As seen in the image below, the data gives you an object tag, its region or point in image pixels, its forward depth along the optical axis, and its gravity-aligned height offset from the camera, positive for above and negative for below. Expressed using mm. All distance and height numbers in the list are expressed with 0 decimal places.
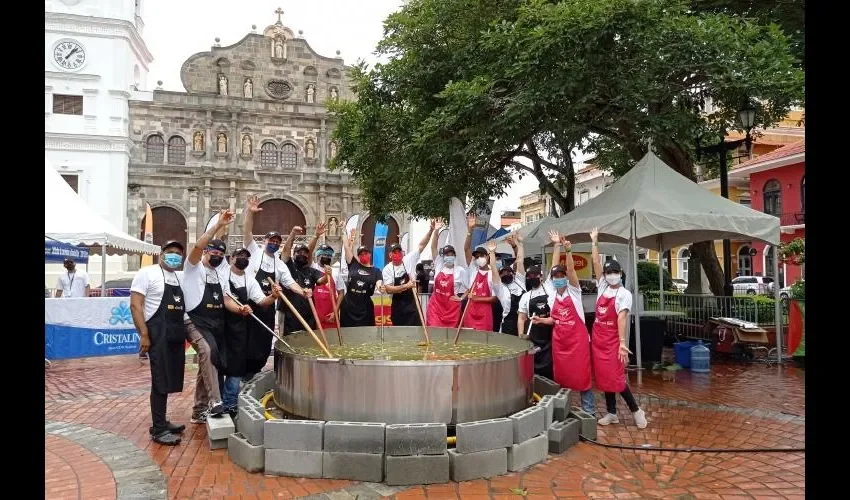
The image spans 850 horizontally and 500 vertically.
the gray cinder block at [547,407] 5090 -1311
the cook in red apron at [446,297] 8523 -460
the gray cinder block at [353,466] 4363 -1567
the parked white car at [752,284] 25469 -841
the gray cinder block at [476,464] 4418 -1586
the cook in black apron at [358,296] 8328 -429
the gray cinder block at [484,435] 4457 -1365
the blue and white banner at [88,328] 10703 -1192
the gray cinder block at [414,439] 4387 -1357
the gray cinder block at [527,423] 4688 -1347
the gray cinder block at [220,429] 5164 -1505
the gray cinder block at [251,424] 4605 -1327
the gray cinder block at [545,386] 5920 -1305
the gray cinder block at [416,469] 4312 -1578
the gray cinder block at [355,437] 4395 -1344
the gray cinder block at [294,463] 4426 -1568
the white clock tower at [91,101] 30328 +9268
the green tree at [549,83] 8656 +3274
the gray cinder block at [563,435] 5051 -1554
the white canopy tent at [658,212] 8328 +870
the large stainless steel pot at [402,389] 4648 -1051
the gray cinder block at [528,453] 4613 -1587
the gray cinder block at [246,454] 4539 -1555
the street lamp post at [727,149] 10250 +2534
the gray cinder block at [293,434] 4441 -1347
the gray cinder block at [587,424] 5477 -1558
